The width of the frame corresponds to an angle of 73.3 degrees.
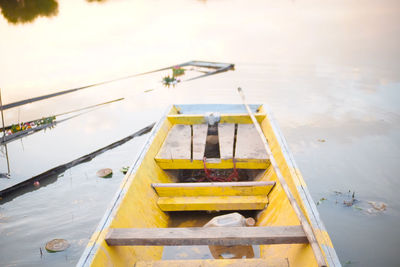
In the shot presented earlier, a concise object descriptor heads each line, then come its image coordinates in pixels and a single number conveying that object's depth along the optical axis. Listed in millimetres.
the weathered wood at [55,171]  4014
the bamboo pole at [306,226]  1679
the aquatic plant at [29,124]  5559
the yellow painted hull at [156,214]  1906
